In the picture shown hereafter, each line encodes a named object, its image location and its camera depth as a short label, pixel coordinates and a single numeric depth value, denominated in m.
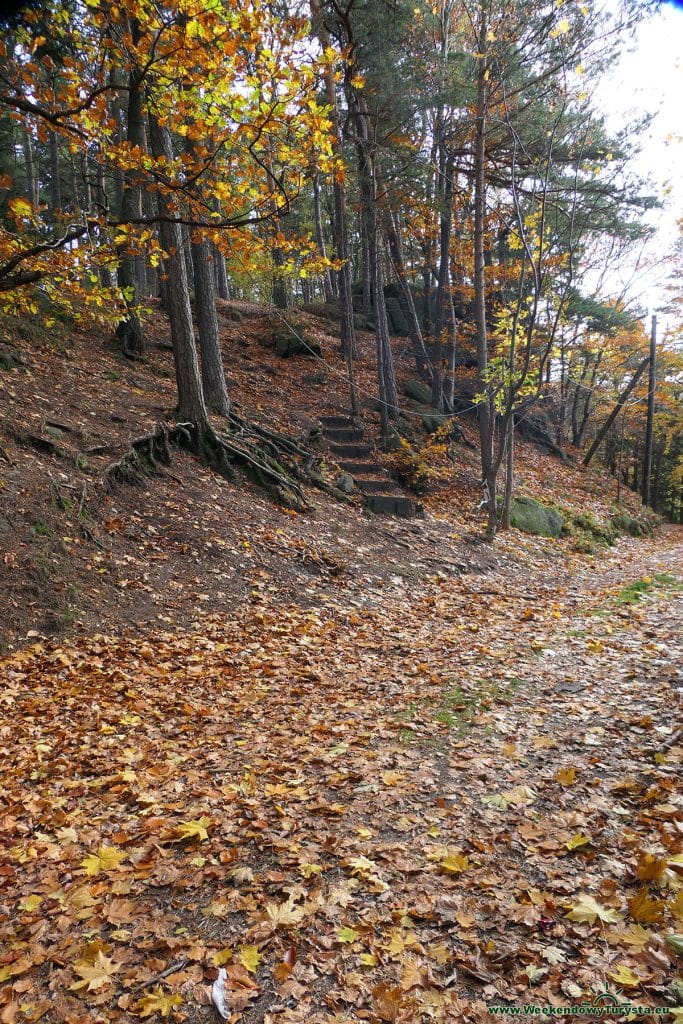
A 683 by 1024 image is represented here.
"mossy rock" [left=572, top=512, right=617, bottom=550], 14.69
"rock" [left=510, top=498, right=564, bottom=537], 13.80
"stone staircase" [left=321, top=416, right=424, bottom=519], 12.06
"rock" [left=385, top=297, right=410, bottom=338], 25.00
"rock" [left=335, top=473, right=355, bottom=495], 12.38
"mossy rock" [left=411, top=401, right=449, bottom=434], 17.22
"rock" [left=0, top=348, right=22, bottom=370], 10.07
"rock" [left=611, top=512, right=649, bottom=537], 17.11
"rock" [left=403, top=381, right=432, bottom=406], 19.02
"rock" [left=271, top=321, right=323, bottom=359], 18.75
